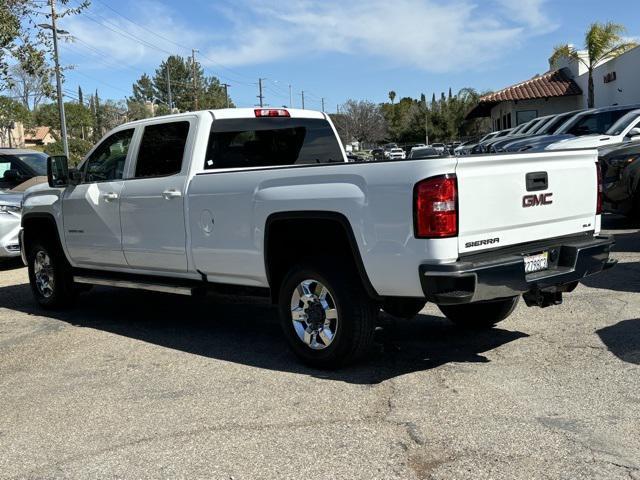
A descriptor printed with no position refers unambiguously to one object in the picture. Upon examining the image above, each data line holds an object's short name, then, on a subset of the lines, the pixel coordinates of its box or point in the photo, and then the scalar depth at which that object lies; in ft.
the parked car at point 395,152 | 152.17
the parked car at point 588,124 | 46.68
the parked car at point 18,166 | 44.24
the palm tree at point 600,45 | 100.78
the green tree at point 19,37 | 47.29
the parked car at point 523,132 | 60.18
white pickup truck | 14.44
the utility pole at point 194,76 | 223.10
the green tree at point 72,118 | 281.33
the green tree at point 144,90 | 353.72
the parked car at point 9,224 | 36.17
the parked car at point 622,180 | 32.35
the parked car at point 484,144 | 65.92
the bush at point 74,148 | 182.40
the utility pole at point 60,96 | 99.32
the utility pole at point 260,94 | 272.92
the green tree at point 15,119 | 208.30
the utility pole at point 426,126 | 250.84
